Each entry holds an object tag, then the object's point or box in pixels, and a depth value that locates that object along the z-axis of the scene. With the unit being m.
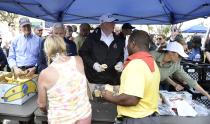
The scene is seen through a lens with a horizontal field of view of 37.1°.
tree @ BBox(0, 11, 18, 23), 26.13
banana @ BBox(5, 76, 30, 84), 3.33
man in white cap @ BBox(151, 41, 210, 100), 3.26
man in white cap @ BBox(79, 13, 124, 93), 3.82
